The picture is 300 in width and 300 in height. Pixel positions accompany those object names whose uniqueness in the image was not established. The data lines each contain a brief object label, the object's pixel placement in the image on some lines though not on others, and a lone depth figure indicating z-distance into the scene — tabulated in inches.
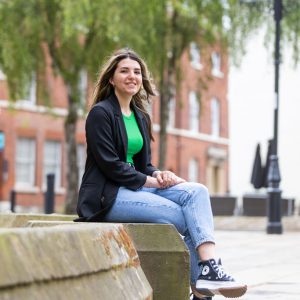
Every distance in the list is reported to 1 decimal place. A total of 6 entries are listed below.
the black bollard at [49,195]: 804.0
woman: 212.5
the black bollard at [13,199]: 933.8
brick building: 1370.8
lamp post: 752.3
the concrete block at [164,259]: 208.1
